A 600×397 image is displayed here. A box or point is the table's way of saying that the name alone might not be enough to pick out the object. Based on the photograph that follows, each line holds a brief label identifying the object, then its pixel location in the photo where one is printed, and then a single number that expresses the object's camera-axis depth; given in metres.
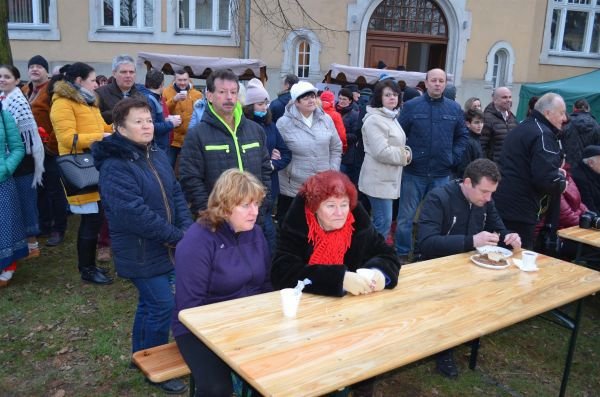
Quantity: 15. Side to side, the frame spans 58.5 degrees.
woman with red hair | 2.61
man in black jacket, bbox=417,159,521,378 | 3.54
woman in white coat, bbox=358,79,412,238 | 5.12
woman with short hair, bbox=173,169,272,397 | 2.48
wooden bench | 2.55
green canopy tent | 11.07
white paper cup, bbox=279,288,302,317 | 2.30
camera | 4.54
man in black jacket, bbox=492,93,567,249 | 4.32
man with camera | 5.32
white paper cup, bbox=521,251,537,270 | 3.16
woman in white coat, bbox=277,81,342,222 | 4.91
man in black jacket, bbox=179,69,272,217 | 3.64
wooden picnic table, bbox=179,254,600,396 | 1.92
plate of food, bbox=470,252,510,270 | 3.20
